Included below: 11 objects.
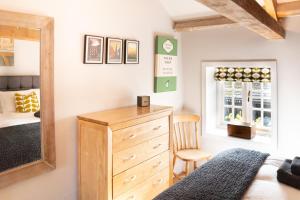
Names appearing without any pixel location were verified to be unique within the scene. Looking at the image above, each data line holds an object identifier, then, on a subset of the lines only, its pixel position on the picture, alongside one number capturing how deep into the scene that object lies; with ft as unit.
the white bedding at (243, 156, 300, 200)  5.05
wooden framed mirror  5.72
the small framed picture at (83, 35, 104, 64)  7.41
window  10.82
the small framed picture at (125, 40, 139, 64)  8.81
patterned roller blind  10.34
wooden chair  10.73
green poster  10.25
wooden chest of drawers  6.63
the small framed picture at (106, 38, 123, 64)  8.11
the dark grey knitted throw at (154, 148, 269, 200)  5.15
